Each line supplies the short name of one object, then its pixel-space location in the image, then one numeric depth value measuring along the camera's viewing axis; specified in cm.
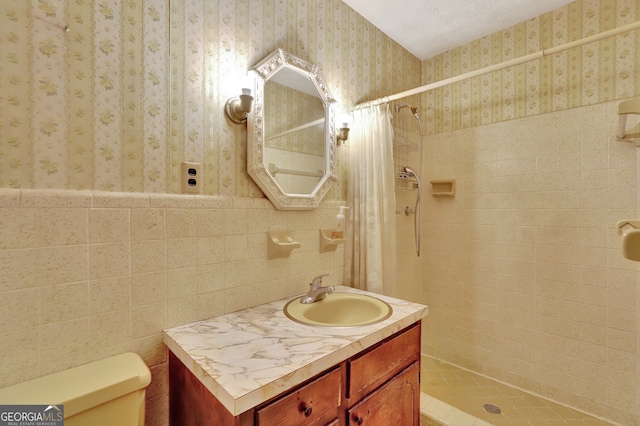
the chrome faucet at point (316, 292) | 138
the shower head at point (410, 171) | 217
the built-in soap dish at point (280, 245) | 138
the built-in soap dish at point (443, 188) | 230
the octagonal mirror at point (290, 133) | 133
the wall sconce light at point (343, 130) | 177
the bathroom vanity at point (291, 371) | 76
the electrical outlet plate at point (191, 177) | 114
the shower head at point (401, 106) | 187
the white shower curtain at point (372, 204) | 177
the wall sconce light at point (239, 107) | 122
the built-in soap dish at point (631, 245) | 81
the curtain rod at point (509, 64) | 119
